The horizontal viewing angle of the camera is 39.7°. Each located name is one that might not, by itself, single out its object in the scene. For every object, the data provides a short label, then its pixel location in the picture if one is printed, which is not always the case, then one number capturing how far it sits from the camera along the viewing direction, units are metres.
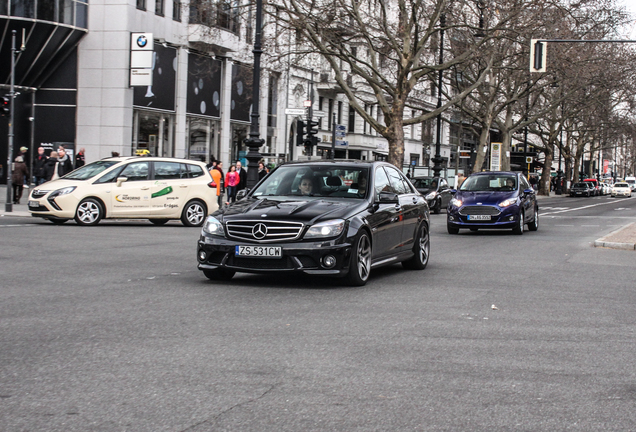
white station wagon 19.89
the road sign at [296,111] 26.21
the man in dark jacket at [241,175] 32.75
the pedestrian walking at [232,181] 32.28
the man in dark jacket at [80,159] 30.33
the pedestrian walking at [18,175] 27.33
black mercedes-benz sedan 9.46
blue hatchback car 21.34
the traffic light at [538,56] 27.44
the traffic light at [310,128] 28.17
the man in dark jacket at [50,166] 27.94
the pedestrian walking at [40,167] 28.03
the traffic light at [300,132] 27.89
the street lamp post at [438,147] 42.52
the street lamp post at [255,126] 23.95
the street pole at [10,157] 23.77
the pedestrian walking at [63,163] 29.84
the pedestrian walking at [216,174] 29.44
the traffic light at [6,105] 24.91
